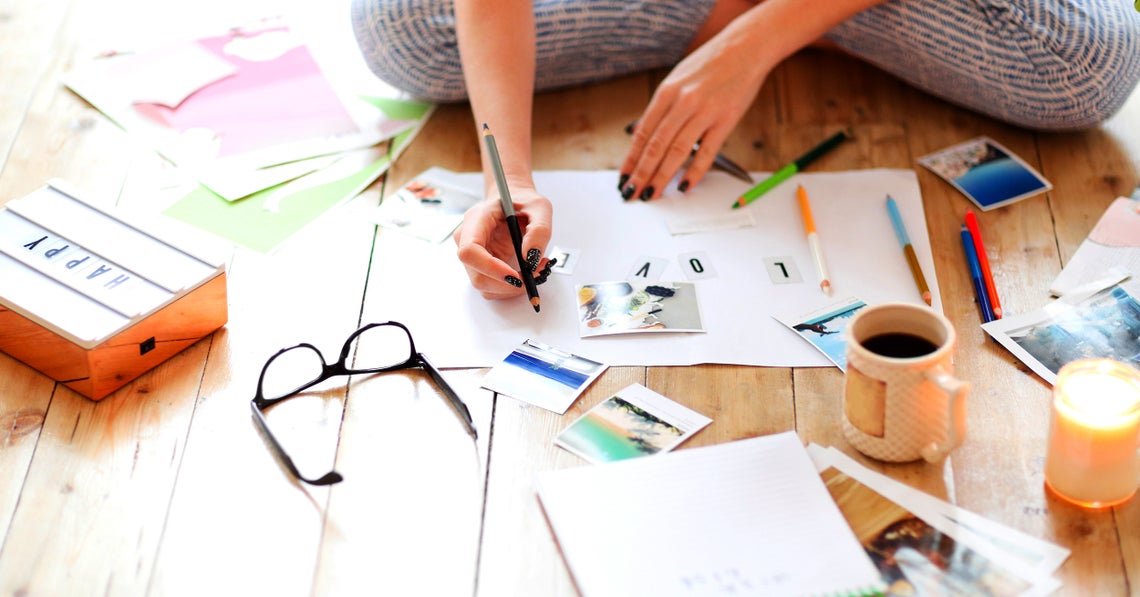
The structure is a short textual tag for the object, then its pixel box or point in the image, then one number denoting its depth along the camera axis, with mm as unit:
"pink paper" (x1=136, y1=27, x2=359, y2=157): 1749
